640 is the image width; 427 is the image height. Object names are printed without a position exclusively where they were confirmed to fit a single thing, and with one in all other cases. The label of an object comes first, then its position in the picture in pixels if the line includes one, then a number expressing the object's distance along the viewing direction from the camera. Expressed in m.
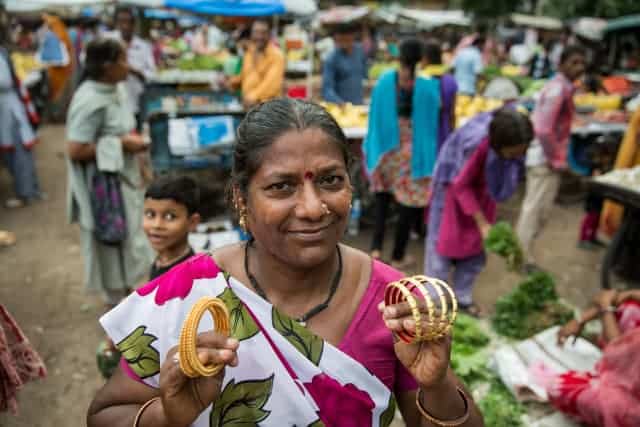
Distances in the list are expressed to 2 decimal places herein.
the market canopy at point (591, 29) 16.09
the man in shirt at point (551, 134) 4.65
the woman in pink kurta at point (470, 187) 3.29
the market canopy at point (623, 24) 14.19
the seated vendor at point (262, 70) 6.28
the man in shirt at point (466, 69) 9.13
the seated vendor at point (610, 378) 2.50
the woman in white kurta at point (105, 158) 3.40
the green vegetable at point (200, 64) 9.35
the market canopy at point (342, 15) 14.84
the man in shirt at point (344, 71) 6.37
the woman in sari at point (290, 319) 1.33
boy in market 2.67
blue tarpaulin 7.13
